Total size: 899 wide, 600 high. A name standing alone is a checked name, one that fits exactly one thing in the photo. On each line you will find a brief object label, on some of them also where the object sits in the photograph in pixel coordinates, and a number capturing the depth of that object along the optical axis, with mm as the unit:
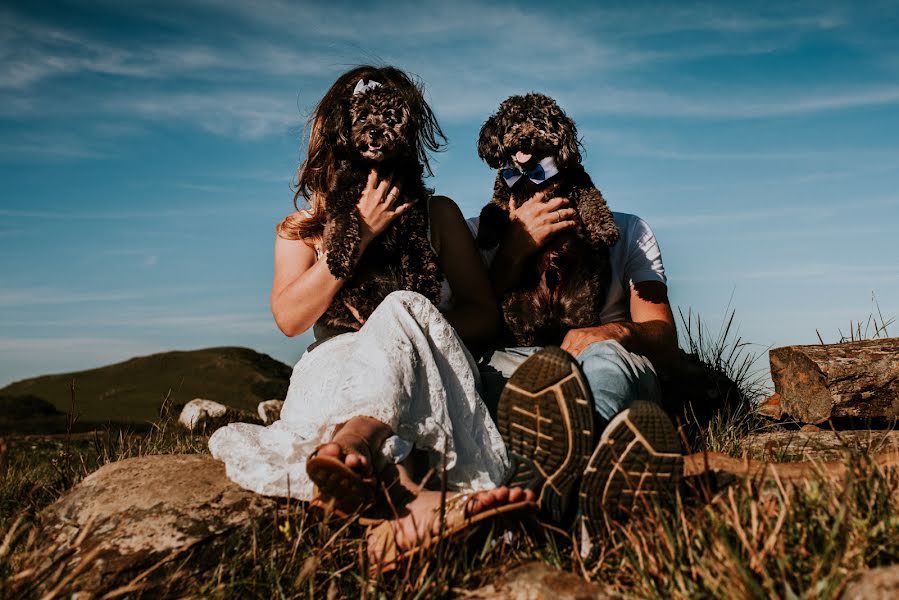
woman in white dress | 2287
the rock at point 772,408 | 4869
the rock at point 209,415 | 6781
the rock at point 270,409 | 7242
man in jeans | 2268
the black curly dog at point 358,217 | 3627
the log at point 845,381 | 4465
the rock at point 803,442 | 3293
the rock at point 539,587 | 1990
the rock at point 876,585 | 1615
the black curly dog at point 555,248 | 3854
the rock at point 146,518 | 2420
